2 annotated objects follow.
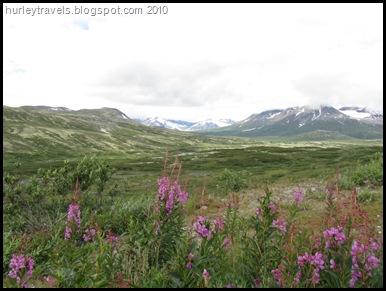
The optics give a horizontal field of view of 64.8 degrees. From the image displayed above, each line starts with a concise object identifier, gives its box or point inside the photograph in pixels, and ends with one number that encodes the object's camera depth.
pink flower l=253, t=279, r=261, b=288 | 4.48
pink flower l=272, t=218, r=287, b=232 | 5.31
